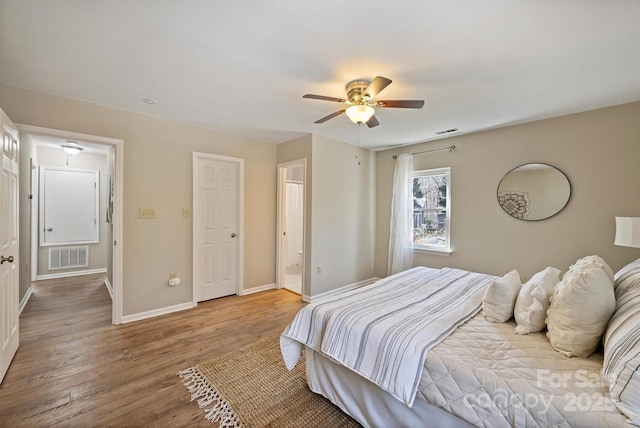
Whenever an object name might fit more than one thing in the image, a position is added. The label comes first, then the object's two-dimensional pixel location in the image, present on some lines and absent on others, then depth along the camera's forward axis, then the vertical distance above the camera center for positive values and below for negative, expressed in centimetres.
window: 404 +9
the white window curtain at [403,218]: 432 -7
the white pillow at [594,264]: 148 -28
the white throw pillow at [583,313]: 125 -47
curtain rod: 392 +100
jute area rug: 165 -129
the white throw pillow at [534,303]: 149 -51
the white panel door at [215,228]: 362 -23
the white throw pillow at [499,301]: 166 -55
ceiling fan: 211 +92
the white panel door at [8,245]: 198 -30
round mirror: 306 +30
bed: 101 -70
